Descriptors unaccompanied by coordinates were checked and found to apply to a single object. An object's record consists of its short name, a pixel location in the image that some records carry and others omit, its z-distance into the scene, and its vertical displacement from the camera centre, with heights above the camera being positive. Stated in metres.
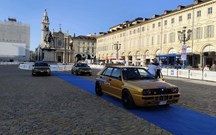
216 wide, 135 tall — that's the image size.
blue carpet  4.08 -1.52
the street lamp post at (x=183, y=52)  16.68 +1.59
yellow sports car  5.37 -0.72
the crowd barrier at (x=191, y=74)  17.07 -0.71
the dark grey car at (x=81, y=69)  18.96 -0.27
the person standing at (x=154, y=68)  9.45 -0.04
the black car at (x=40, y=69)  17.29 -0.29
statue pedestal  38.26 +2.88
